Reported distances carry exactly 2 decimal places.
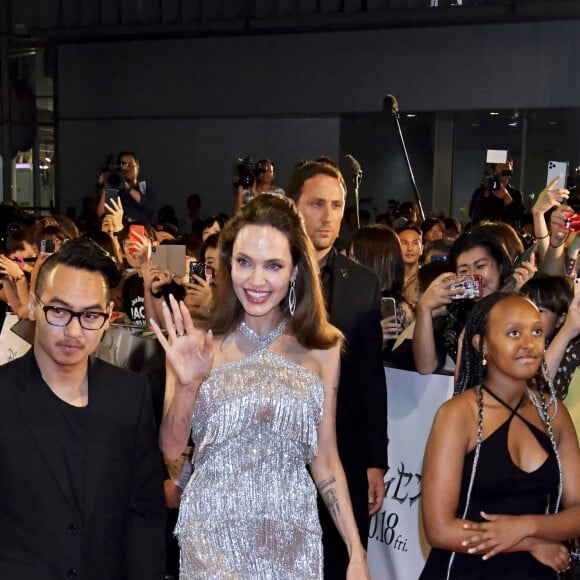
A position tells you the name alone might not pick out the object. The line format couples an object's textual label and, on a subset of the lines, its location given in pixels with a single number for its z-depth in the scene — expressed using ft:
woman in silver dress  10.48
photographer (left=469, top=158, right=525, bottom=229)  31.76
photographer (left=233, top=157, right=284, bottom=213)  29.84
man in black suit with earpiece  14.08
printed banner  15.88
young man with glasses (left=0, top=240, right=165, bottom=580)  9.14
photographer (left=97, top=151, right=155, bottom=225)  31.91
